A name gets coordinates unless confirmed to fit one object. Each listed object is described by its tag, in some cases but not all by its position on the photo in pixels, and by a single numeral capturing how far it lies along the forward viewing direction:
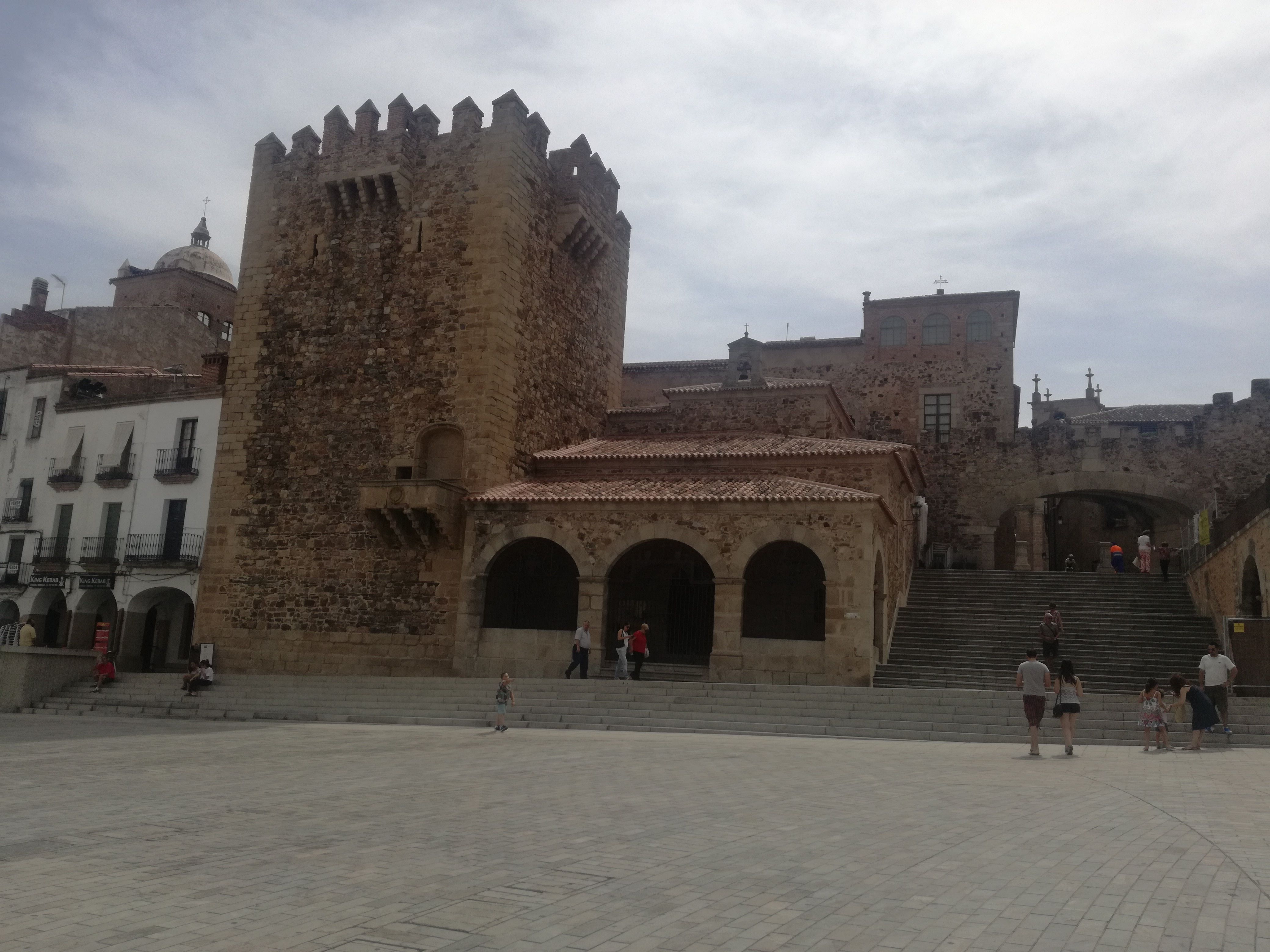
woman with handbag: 12.02
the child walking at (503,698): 15.21
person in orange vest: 27.91
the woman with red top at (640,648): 18.81
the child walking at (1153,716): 12.80
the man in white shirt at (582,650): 19.17
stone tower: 22.58
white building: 28.70
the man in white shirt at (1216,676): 13.45
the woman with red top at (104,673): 21.58
